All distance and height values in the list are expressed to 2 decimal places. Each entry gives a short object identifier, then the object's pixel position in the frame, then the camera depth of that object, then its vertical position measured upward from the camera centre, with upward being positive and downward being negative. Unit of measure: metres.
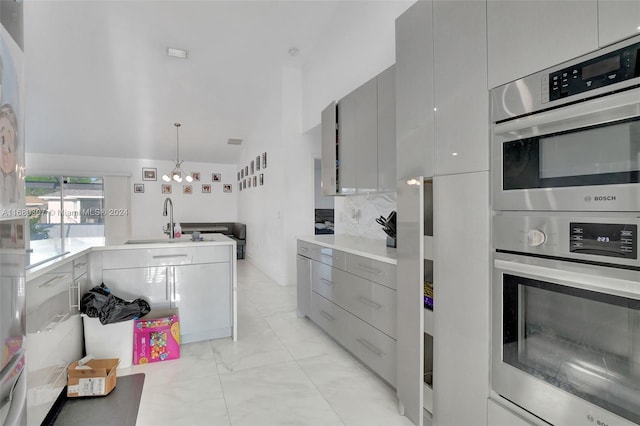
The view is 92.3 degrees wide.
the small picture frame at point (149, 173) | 8.14 +1.06
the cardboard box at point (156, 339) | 2.26 -0.94
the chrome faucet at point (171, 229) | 3.10 -0.16
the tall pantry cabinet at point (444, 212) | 1.24 -0.01
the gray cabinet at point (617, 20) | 0.79 +0.51
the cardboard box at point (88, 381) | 1.82 -1.00
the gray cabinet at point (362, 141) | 2.23 +0.60
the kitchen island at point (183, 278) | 2.42 -0.54
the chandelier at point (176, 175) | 5.29 +0.65
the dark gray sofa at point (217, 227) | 7.97 -0.41
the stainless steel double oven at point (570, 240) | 0.85 -0.09
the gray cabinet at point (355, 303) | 1.84 -0.67
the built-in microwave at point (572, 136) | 0.84 +0.24
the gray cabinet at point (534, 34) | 0.91 +0.58
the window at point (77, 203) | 6.81 +0.25
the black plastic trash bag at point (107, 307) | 2.09 -0.66
